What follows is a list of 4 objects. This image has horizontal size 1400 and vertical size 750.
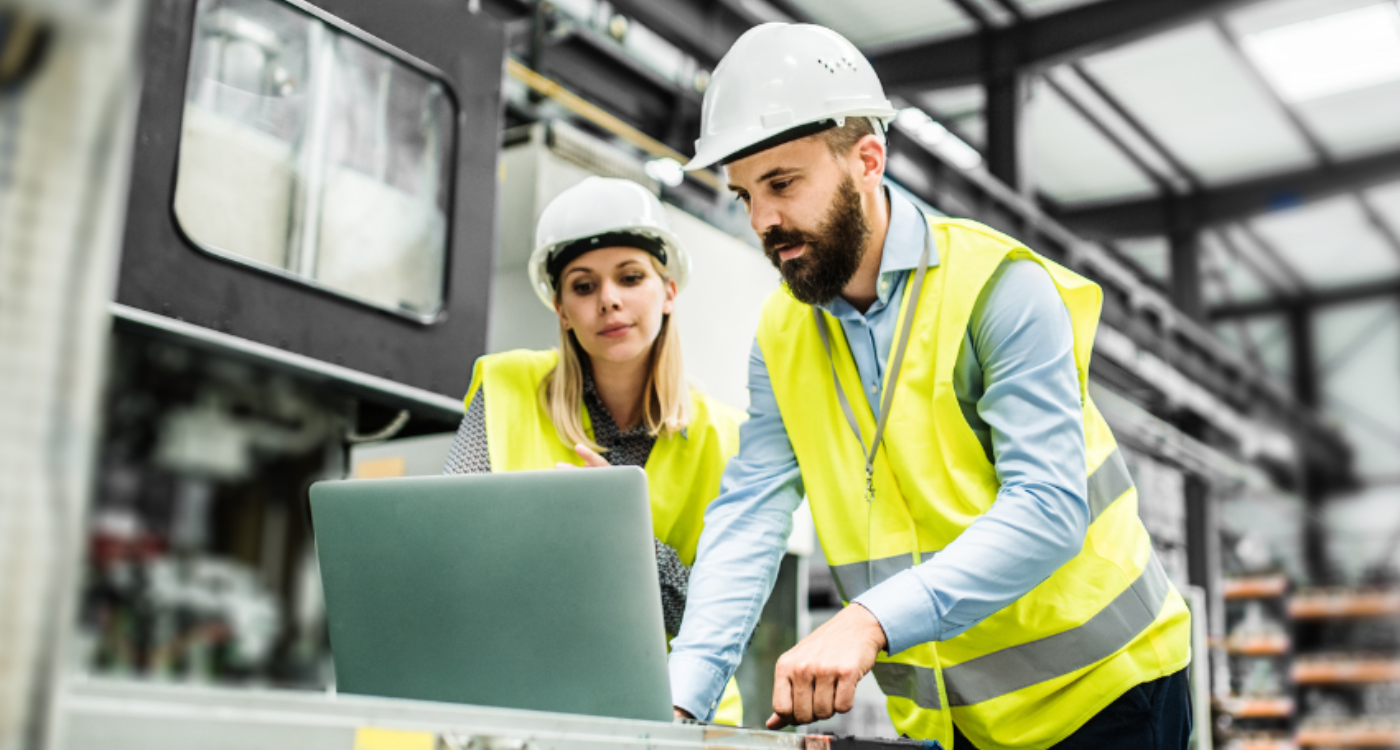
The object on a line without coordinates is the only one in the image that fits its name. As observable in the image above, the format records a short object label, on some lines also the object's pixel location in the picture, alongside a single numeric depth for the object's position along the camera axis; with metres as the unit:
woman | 1.89
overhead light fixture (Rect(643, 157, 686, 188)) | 3.45
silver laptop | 1.00
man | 1.25
